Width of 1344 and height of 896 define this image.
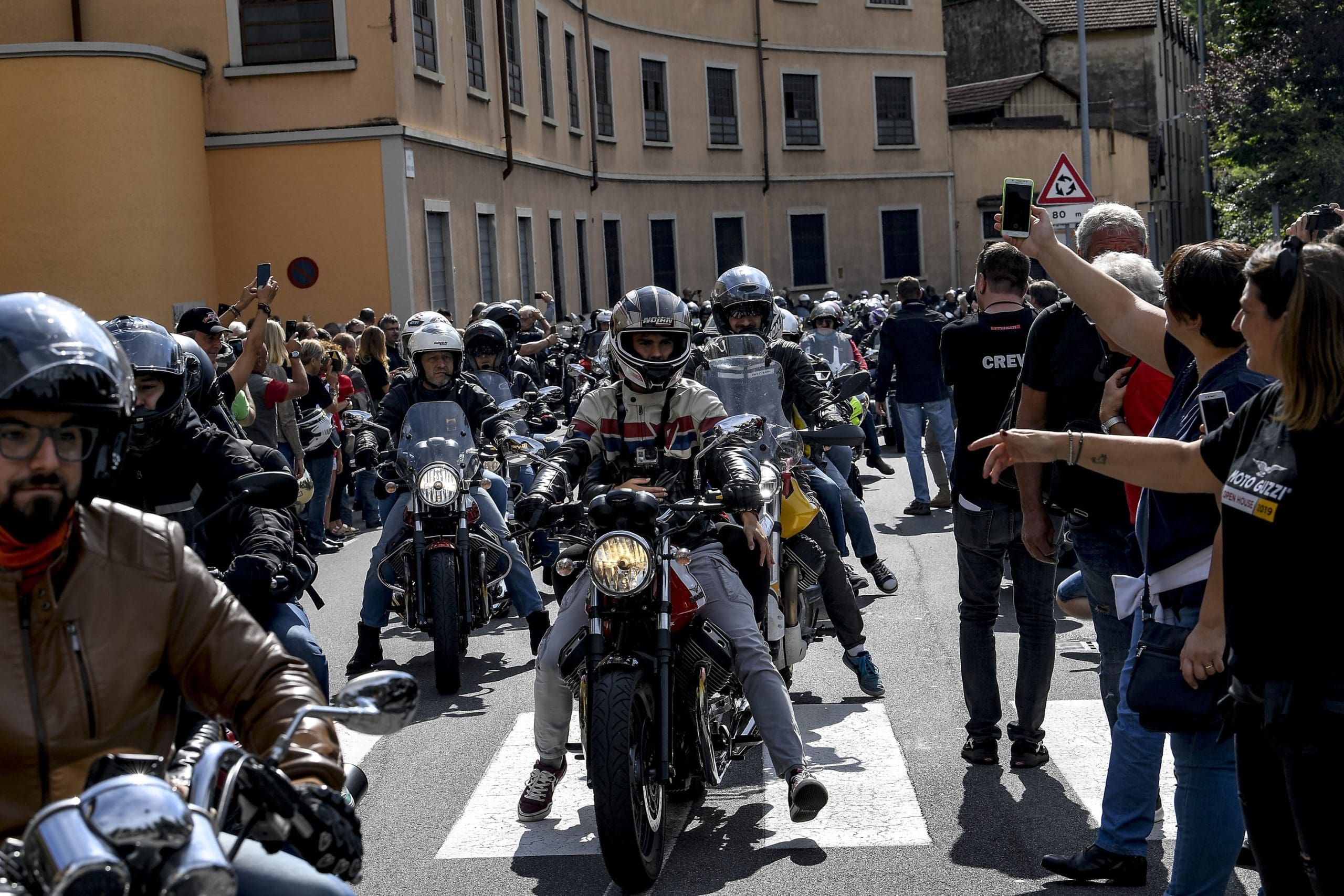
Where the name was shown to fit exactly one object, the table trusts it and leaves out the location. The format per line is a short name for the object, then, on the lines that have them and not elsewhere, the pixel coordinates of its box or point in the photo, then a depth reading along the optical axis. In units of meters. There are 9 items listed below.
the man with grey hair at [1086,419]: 5.41
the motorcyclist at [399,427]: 8.84
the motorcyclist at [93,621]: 2.52
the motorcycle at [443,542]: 8.27
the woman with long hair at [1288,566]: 3.31
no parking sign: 21.20
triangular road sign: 18.70
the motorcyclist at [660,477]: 5.47
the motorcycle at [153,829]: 1.94
